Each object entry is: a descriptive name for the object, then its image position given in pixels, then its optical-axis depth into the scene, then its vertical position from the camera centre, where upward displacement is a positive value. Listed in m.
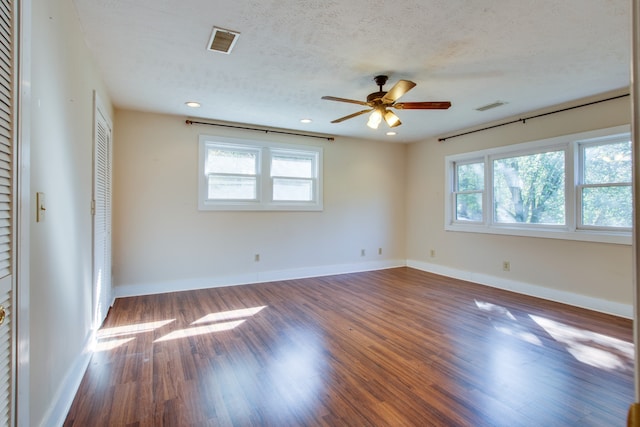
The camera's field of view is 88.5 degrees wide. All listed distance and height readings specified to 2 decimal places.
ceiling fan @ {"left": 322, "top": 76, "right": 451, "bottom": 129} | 2.96 +1.07
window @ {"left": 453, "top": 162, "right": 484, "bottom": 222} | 5.22 +0.39
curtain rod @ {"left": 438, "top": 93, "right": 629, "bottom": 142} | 3.67 +1.30
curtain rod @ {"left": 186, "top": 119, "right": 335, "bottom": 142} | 4.63 +1.30
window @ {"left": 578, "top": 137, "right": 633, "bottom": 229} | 3.63 +0.35
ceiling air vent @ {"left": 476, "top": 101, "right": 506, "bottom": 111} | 4.02 +1.37
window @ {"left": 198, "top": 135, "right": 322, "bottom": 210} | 4.82 +0.59
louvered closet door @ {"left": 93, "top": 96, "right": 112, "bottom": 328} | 2.87 -0.04
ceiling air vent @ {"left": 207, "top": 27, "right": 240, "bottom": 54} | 2.44 +1.34
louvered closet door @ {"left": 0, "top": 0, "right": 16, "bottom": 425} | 1.14 +0.03
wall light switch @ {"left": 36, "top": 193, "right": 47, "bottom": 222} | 1.57 +0.02
